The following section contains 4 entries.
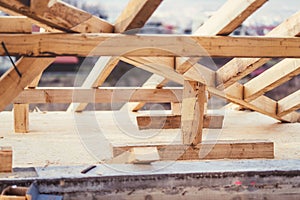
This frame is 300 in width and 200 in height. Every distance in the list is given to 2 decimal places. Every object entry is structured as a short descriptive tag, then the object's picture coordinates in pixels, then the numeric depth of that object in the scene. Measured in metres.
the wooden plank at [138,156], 5.02
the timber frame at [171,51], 4.34
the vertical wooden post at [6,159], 4.65
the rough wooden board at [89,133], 5.90
